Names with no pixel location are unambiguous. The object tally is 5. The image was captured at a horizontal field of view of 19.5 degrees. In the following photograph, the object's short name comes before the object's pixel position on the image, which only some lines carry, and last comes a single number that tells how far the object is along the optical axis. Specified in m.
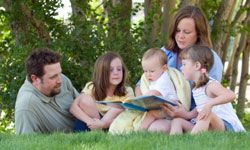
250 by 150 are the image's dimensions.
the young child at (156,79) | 6.97
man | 7.27
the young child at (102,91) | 7.63
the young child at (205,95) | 6.63
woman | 7.24
